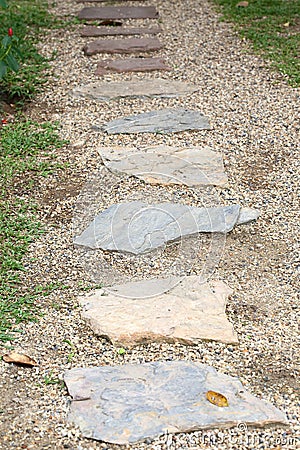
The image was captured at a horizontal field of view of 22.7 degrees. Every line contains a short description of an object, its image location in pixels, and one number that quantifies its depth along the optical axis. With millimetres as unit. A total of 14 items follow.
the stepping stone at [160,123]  4414
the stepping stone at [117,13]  6387
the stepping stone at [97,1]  6877
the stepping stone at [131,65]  5297
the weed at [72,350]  2698
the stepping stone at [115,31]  5992
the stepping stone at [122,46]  5629
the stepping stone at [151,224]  3352
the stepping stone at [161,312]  2771
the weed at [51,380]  2571
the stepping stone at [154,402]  2334
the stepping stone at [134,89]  4883
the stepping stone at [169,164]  3877
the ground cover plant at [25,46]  4895
